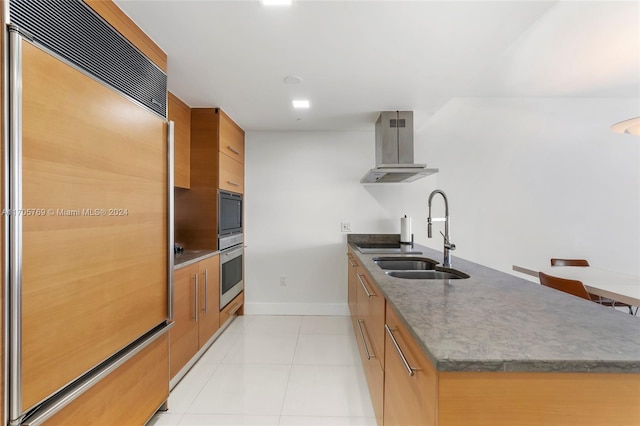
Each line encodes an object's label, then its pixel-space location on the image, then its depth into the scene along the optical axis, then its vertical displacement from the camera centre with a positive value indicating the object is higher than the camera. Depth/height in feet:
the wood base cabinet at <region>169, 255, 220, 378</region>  6.43 -2.44
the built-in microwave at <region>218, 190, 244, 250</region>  9.04 -0.17
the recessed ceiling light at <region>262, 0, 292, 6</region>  4.36 +3.28
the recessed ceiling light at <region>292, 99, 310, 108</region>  8.25 +3.32
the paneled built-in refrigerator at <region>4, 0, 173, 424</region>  2.77 +0.11
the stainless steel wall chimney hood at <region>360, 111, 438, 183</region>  9.19 +2.46
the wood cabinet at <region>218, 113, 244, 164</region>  9.20 +2.67
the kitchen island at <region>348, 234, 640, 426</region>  2.15 -1.16
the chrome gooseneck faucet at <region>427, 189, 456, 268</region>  6.07 -0.72
